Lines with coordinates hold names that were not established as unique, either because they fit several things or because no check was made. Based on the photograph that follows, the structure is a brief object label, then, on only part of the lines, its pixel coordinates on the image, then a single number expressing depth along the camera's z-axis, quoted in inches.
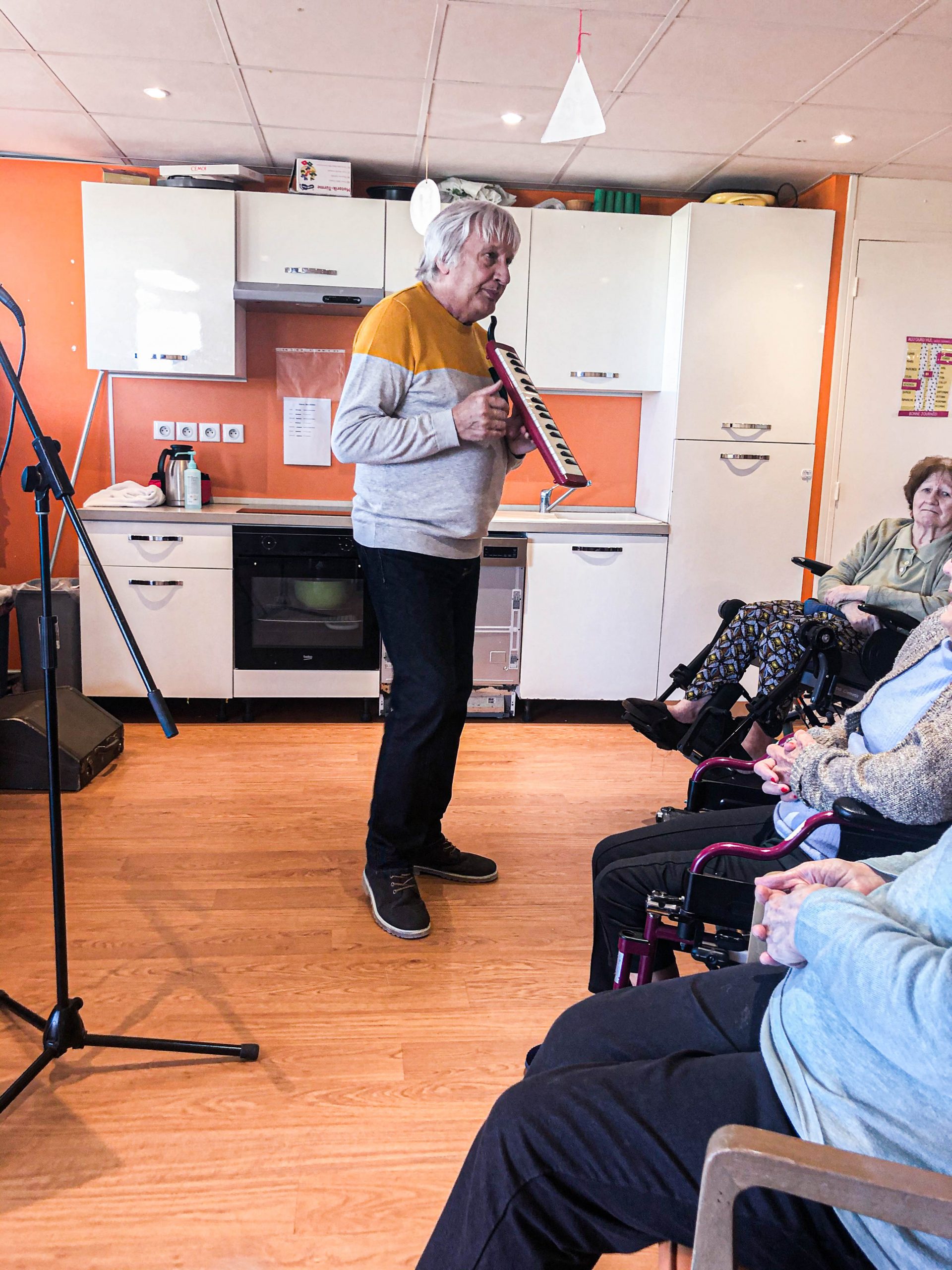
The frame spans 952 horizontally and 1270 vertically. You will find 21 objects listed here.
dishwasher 154.4
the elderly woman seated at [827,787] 52.1
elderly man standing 81.8
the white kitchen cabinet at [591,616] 156.6
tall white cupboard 154.2
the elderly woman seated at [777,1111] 30.8
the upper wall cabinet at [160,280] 149.9
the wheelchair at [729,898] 51.9
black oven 150.5
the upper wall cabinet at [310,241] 151.4
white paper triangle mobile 94.5
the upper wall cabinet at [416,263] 152.8
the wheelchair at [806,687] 101.1
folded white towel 151.6
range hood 152.6
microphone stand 56.4
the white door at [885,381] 157.8
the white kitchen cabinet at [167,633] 149.8
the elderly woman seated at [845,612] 107.6
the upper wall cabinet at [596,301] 157.0
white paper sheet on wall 170.4
